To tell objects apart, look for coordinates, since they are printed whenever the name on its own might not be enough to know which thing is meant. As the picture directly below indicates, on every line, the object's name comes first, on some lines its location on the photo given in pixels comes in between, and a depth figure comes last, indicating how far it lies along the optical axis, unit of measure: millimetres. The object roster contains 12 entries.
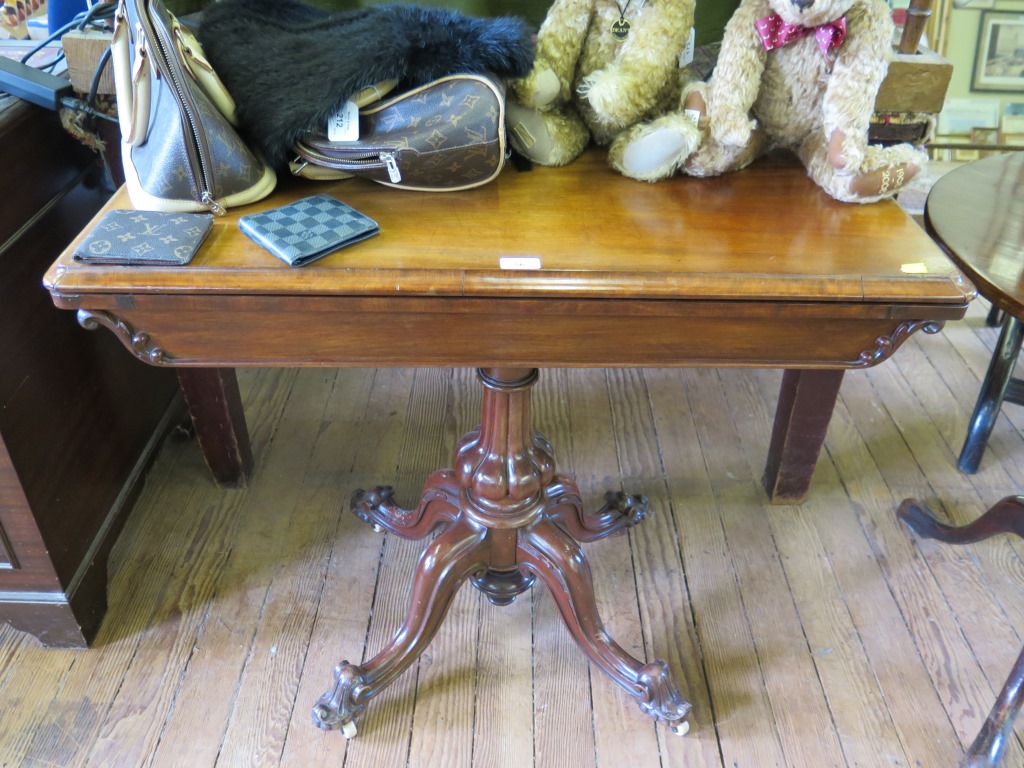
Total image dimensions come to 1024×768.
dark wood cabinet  1120
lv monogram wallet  842
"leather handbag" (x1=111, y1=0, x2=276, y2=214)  884
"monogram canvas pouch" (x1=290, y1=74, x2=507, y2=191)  948
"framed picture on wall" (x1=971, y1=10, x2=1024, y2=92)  2207
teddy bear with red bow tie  982
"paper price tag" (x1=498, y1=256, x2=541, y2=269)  859
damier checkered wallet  860
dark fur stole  924
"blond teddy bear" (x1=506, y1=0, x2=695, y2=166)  1031
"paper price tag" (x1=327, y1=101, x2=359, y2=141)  949
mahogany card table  847
